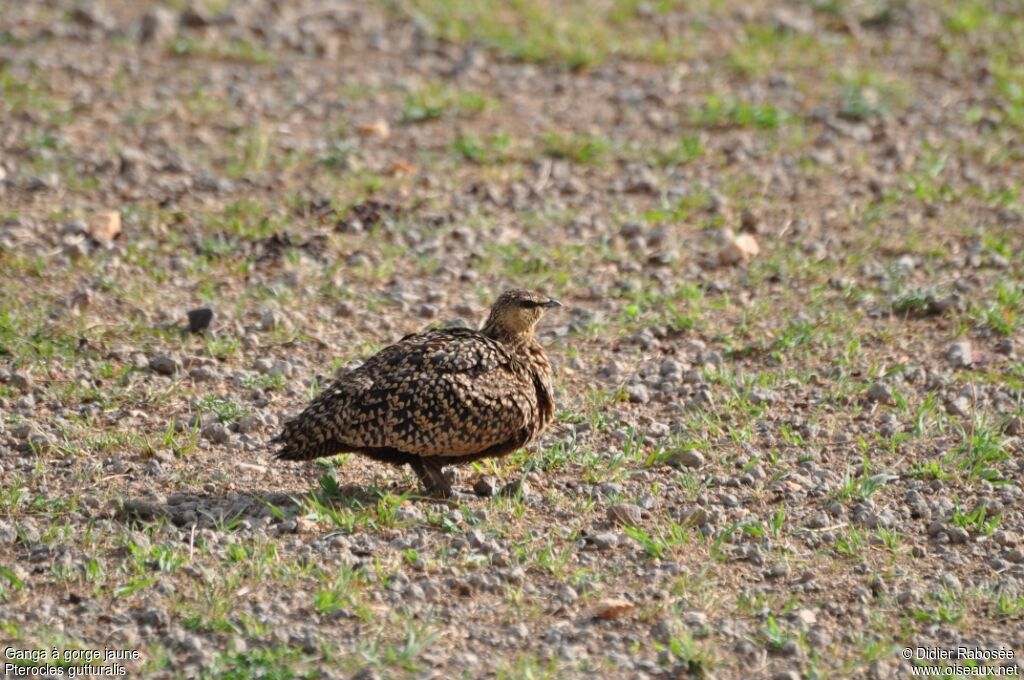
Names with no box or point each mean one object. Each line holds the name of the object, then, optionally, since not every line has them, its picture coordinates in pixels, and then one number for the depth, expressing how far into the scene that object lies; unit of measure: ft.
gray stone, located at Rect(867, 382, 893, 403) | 49.03
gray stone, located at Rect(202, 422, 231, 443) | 44.83
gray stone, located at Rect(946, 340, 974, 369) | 51.44
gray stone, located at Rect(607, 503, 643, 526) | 40.91
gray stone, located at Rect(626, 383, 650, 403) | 48.93
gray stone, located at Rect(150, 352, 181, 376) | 49.21
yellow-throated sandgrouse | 40.22
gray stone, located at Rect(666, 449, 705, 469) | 44.52
